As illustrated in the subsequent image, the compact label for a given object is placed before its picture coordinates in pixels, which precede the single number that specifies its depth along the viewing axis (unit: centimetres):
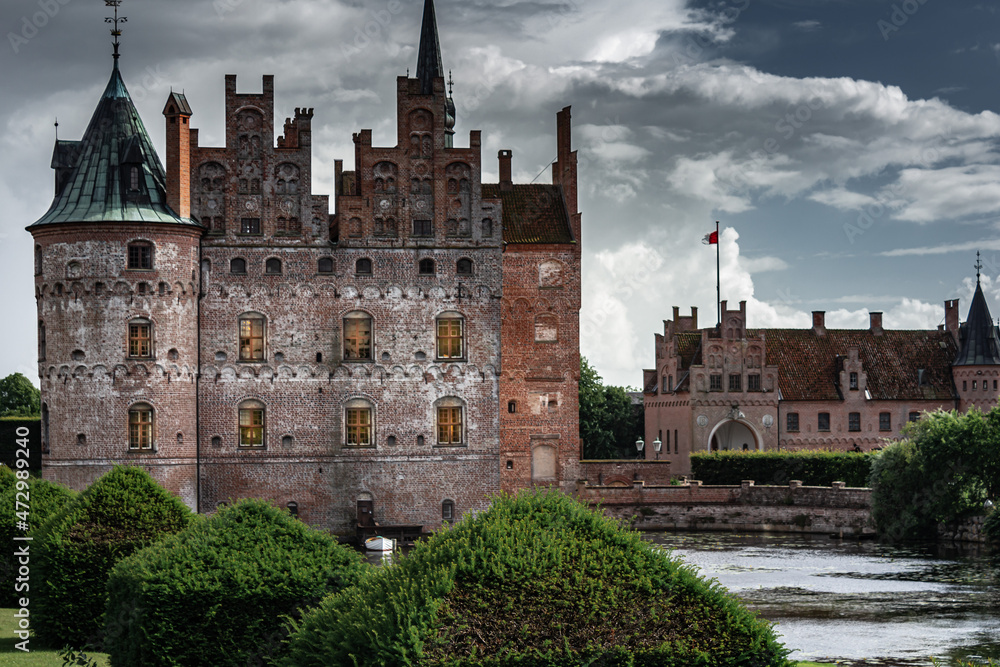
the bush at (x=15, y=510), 2625
